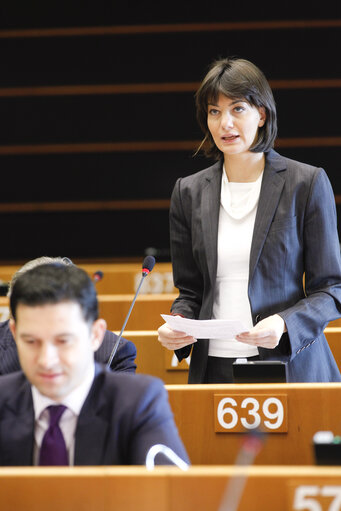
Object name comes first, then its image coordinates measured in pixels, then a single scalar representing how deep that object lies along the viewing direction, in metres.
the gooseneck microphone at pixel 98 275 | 7.68
